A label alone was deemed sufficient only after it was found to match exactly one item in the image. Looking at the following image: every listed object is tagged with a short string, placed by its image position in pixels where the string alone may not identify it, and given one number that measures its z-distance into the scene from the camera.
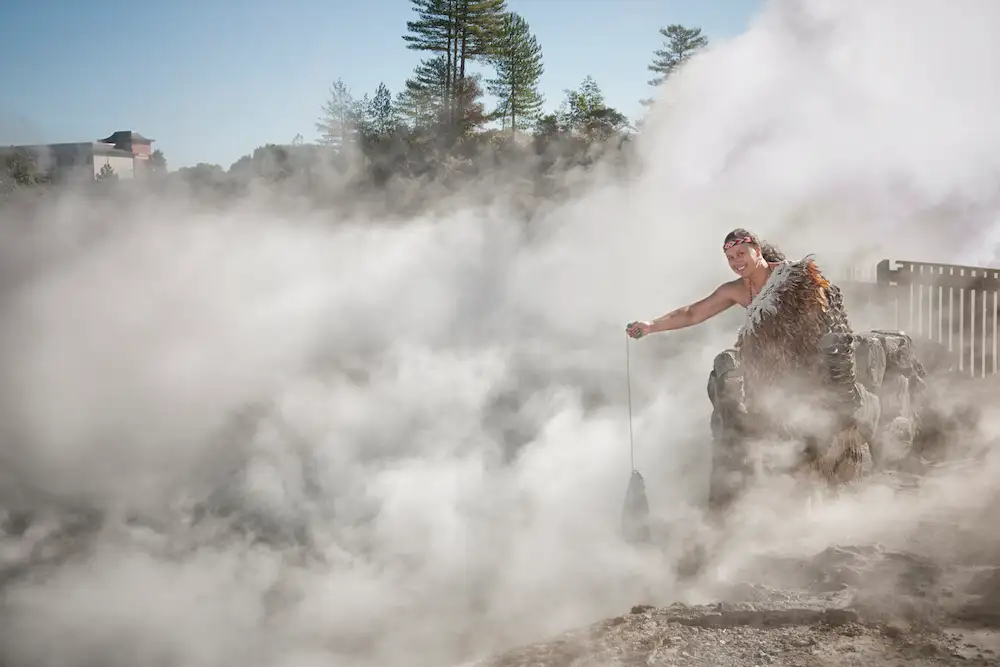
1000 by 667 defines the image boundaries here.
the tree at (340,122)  28.80
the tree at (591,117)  32.66
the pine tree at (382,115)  30.69
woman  4.18
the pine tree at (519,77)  35.03
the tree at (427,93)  30.14
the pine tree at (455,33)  29.33
